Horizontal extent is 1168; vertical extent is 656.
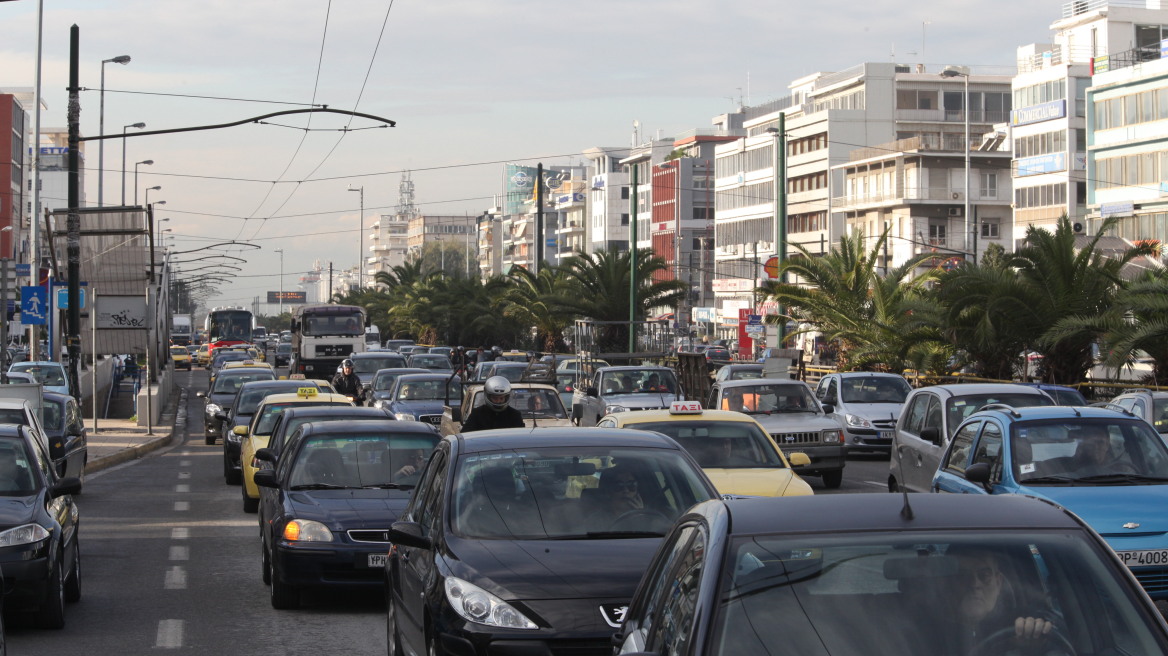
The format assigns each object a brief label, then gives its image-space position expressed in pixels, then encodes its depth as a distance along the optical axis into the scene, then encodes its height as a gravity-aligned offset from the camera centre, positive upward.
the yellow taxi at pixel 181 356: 91.53 -0.56
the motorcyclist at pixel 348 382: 39.12 -0.93
